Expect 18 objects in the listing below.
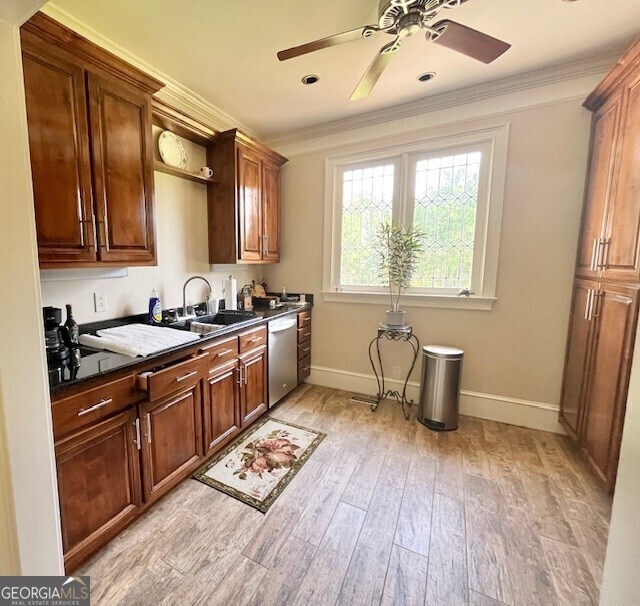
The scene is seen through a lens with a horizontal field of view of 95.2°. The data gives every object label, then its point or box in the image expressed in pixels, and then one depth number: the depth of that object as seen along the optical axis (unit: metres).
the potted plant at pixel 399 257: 2.61
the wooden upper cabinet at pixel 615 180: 1.63
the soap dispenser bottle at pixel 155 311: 2.19
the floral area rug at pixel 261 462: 1.78
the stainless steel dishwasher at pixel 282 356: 2.63
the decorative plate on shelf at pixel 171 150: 2.24
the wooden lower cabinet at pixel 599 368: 1.63
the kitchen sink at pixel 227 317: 2.57
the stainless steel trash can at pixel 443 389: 2.47
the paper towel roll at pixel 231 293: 2.85
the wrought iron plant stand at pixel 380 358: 2.69
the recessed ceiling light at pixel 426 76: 2.22
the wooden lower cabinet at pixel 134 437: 1.24
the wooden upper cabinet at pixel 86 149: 1.33
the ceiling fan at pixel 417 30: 1.35
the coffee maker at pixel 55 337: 1.43
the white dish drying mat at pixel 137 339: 1.55
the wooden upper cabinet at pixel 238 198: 2.58
